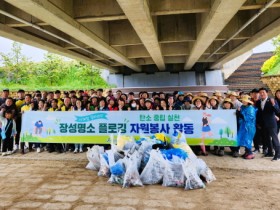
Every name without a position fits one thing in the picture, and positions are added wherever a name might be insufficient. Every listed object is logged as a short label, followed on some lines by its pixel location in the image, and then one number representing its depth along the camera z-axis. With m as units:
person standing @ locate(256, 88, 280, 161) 5.94
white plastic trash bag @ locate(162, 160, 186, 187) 4.35
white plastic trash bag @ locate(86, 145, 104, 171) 5.36
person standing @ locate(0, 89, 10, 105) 7.68
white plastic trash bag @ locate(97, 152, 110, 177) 4.94
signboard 6.31
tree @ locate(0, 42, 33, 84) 24.45
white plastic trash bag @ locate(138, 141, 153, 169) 4.79
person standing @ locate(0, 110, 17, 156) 6.99
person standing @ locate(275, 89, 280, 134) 6.39
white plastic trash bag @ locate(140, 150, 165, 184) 4.40
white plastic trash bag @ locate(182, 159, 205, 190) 4.21
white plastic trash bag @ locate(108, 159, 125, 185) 4.54
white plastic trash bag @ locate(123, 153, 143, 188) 4.39
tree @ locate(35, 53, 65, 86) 25.00
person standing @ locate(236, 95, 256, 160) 6.05
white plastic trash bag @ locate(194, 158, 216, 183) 4.52
